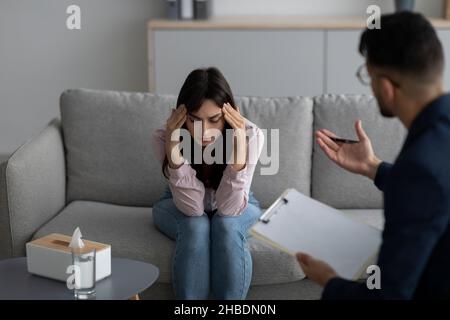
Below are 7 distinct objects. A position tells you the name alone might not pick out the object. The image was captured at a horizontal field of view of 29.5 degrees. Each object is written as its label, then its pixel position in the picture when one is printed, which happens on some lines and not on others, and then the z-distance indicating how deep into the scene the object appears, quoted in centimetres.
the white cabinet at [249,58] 452
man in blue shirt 161
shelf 446
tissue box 242
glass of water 233
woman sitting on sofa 282
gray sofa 332
